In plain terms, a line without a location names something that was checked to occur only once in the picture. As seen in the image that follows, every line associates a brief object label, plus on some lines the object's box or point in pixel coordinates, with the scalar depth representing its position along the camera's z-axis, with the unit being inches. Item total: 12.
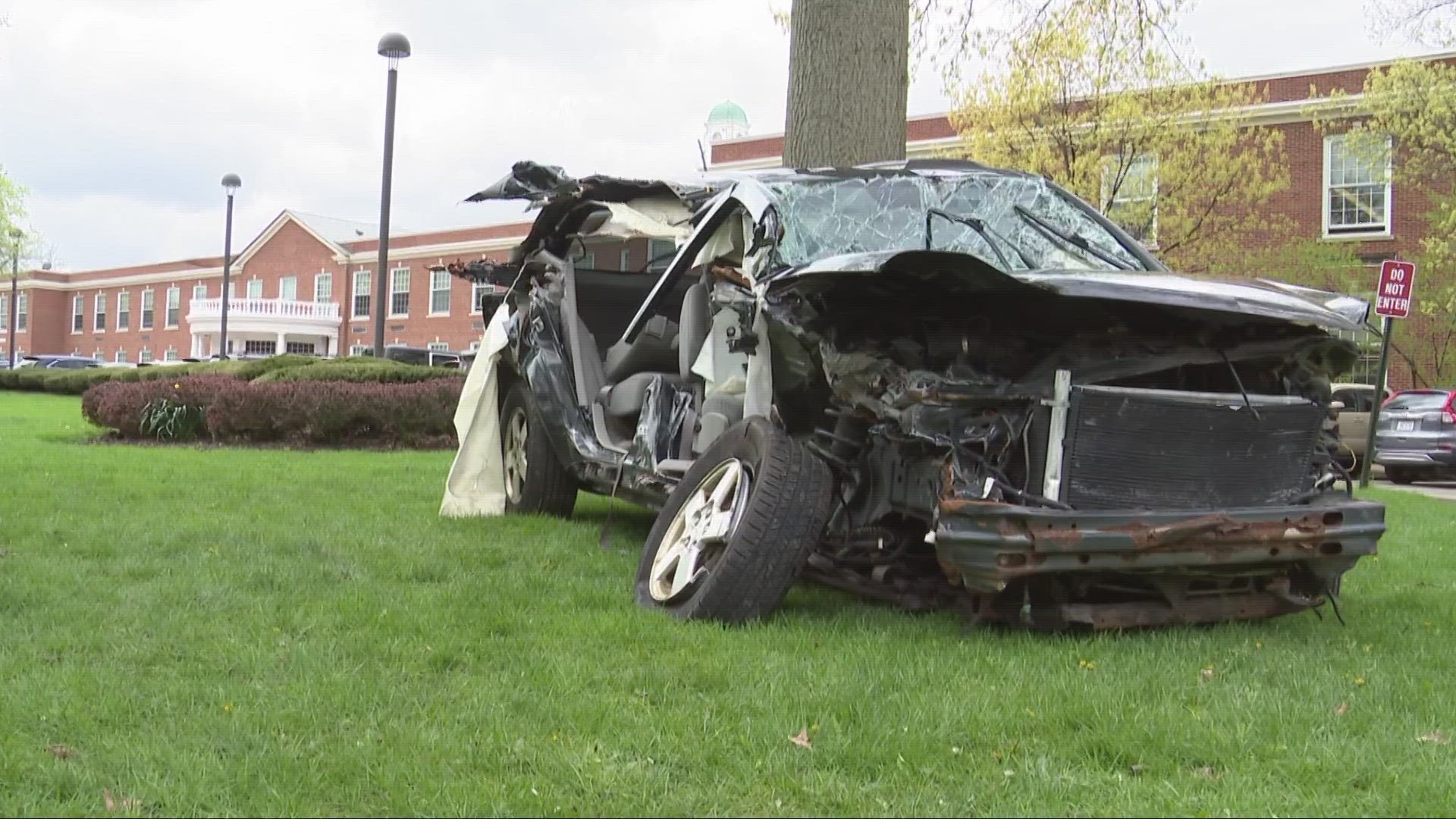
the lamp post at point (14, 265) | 1725.6
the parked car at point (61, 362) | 1861.5
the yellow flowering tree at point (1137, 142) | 772.6
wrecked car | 148.6
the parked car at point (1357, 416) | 668.1
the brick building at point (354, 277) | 1021.2
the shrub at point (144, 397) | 507.5
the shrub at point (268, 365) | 600.1
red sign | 424.5
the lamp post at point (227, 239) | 1063.0
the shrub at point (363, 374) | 535.5
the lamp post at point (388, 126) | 614.9
